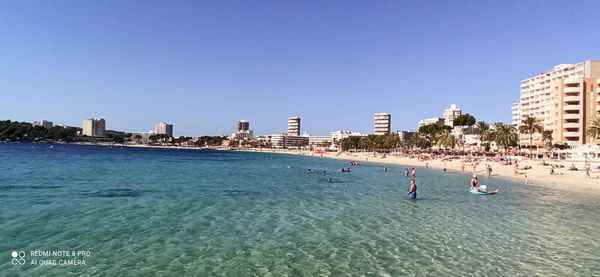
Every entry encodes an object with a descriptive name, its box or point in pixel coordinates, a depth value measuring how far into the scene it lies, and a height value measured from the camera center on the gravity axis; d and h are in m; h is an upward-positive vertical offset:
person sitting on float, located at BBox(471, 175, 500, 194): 33.47 -3.50
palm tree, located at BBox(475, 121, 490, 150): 118.01 +5.52
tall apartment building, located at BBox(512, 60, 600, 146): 103.31 +12.46
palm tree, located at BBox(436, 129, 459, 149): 125.64 +2.31
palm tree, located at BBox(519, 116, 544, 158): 97.50 +5.83
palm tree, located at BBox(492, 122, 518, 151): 99.94 +3.17
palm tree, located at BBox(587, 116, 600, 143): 74.76 +4.01
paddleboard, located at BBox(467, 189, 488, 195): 32.92 -3.84
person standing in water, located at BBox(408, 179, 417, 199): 28.33 -3.47
